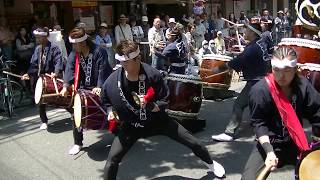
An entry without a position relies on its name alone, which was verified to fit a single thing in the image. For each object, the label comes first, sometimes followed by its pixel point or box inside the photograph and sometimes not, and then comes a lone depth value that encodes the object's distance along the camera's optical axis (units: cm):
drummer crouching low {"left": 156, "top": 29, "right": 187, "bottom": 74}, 783
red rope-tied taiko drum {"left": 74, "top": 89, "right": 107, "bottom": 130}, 577
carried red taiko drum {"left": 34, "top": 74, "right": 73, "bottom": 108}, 685
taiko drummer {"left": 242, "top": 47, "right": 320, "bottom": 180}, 363
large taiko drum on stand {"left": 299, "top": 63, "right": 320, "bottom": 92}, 610
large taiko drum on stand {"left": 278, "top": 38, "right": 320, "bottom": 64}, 621
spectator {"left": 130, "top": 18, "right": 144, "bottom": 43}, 1397
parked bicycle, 854
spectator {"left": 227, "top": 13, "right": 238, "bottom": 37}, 1969
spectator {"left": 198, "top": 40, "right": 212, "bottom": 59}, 1275
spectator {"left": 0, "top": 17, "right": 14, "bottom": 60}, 1068
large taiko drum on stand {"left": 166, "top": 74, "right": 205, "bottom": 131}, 681
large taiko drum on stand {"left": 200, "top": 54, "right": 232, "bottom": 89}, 883
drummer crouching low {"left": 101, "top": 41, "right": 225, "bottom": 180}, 472
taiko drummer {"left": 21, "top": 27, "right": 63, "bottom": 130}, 754
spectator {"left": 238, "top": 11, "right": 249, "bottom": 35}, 2173
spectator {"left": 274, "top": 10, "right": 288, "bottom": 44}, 2025
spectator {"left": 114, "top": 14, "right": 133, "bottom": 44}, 1320
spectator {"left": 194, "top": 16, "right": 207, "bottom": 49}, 1596
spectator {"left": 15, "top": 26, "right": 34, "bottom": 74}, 1083
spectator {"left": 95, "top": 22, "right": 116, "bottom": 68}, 1193
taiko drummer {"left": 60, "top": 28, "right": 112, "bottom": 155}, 607
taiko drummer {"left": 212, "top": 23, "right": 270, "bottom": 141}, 645
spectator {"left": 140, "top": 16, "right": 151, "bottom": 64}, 1412
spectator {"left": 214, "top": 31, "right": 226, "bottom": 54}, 1384
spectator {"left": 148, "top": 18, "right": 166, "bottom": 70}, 1135
